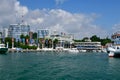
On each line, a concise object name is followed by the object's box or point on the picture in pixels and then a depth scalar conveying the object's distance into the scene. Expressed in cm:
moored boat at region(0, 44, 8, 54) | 5421
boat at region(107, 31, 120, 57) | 3715
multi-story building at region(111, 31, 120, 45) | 3882
